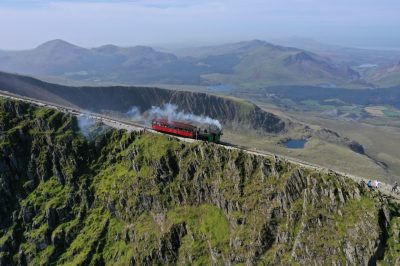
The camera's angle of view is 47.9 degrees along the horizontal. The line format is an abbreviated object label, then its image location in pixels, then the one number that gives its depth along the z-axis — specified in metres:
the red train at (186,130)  161.00
